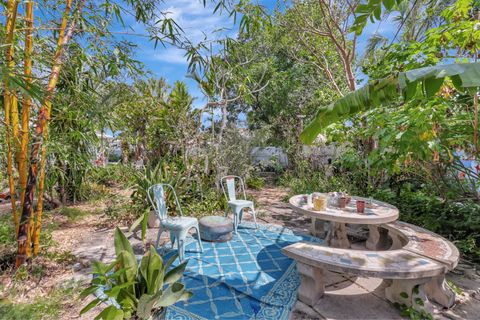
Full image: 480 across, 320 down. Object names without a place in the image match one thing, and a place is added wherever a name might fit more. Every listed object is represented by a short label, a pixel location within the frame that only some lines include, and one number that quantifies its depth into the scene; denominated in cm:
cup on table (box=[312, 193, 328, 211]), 316
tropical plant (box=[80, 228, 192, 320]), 174
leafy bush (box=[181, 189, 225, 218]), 501
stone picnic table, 284
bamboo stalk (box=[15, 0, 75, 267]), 240
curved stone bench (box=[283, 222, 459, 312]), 198
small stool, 371
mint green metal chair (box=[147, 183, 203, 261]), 305
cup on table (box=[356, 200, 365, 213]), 309
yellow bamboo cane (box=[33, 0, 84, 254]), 239
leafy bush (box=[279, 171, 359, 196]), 593
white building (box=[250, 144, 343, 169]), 755
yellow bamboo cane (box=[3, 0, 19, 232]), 197
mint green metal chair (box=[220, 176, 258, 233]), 409
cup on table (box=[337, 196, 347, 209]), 336
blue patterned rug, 220
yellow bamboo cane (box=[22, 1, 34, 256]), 219
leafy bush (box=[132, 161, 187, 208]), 446
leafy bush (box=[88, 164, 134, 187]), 688
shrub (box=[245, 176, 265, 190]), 805
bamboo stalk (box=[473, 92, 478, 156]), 198
